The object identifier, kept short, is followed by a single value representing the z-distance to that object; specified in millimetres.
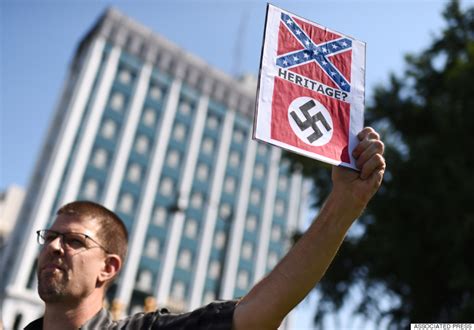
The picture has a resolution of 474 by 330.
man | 1850
